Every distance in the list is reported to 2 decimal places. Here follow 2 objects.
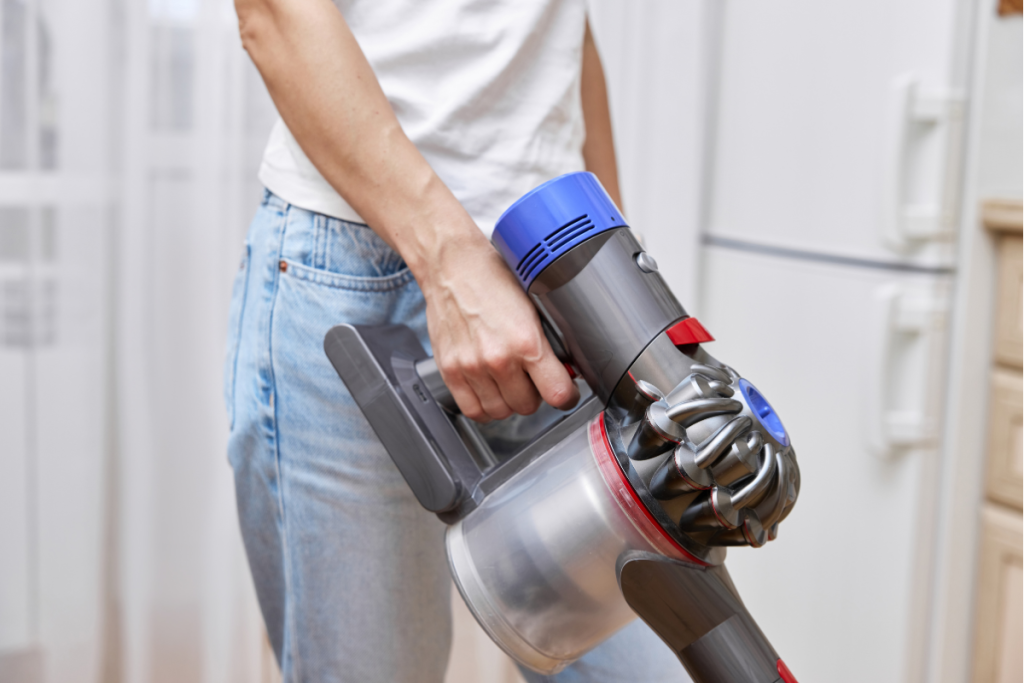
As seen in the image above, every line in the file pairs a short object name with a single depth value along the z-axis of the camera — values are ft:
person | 1.86
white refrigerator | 3.75
